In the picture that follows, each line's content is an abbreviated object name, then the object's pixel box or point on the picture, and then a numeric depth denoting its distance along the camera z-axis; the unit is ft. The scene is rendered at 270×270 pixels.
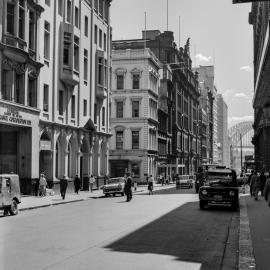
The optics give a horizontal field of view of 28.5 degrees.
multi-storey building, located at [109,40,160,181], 237.86
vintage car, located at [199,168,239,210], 82.23
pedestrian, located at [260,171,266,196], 125.12
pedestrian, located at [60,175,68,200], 112.98
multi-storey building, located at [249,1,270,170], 105.96
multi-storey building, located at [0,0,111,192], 111.14
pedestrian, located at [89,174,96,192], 152.34
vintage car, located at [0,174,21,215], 70.65
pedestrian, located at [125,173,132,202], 105.43
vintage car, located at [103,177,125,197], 130.31
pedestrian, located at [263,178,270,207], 56.88
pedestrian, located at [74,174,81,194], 135.03
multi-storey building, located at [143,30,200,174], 304.91
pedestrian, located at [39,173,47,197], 118.42
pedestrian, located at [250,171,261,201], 111.55
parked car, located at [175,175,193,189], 193.98
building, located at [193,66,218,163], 532.32
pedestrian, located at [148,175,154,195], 139.99
